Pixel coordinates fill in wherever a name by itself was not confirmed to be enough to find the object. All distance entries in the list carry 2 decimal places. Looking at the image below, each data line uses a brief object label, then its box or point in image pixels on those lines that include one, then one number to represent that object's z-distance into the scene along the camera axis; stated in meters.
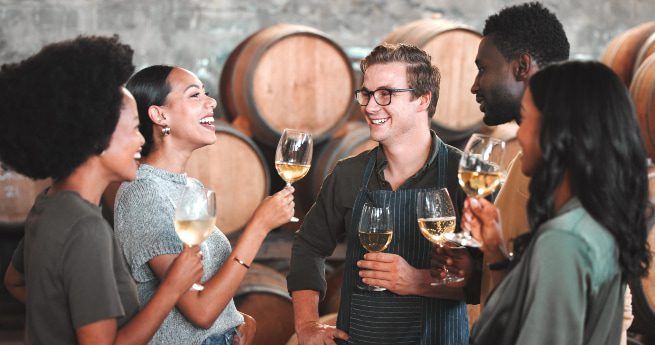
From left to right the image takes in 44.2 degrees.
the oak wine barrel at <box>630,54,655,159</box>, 3.96
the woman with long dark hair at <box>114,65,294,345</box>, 2.36
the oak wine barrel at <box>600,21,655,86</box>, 4.80
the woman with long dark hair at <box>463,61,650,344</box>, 1.62
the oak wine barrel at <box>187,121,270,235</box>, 4.55
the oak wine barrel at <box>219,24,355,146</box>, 4.74
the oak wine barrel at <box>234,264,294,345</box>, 4.05
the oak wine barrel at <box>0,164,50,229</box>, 4.44
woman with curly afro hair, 1.82
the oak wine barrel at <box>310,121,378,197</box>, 4.80
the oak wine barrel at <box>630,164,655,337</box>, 3.73
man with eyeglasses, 2.56
